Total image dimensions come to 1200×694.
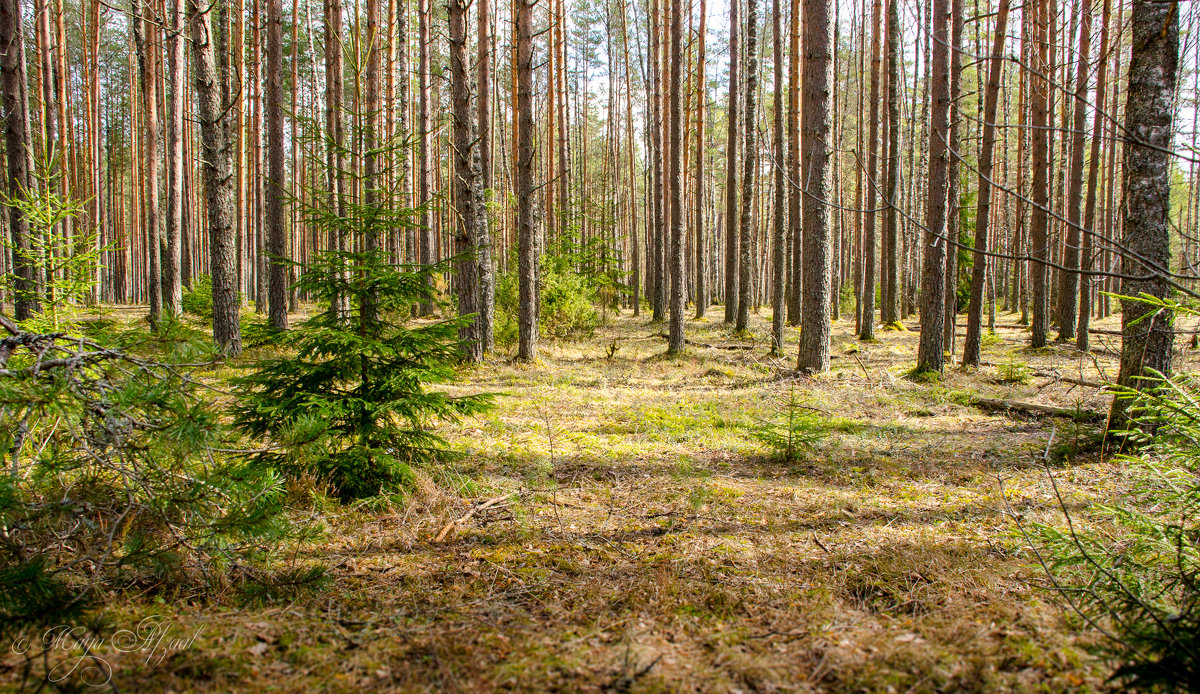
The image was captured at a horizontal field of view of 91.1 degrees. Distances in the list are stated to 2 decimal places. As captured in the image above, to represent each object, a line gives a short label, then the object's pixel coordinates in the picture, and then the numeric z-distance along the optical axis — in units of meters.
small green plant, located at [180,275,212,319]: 14.54
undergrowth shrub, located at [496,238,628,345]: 13.40
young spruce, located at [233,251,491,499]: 3.92
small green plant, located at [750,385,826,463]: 5.51
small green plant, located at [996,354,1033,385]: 8.97
